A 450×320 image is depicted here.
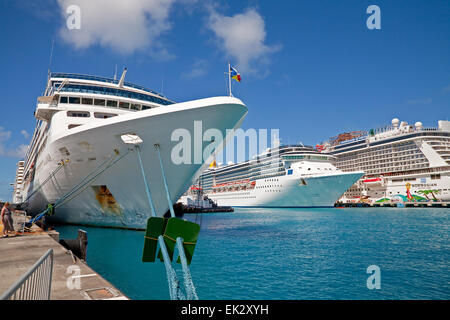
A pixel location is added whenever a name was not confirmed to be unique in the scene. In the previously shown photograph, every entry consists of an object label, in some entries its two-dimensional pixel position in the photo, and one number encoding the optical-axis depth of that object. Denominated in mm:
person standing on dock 10289
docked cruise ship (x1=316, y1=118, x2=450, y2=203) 55688
